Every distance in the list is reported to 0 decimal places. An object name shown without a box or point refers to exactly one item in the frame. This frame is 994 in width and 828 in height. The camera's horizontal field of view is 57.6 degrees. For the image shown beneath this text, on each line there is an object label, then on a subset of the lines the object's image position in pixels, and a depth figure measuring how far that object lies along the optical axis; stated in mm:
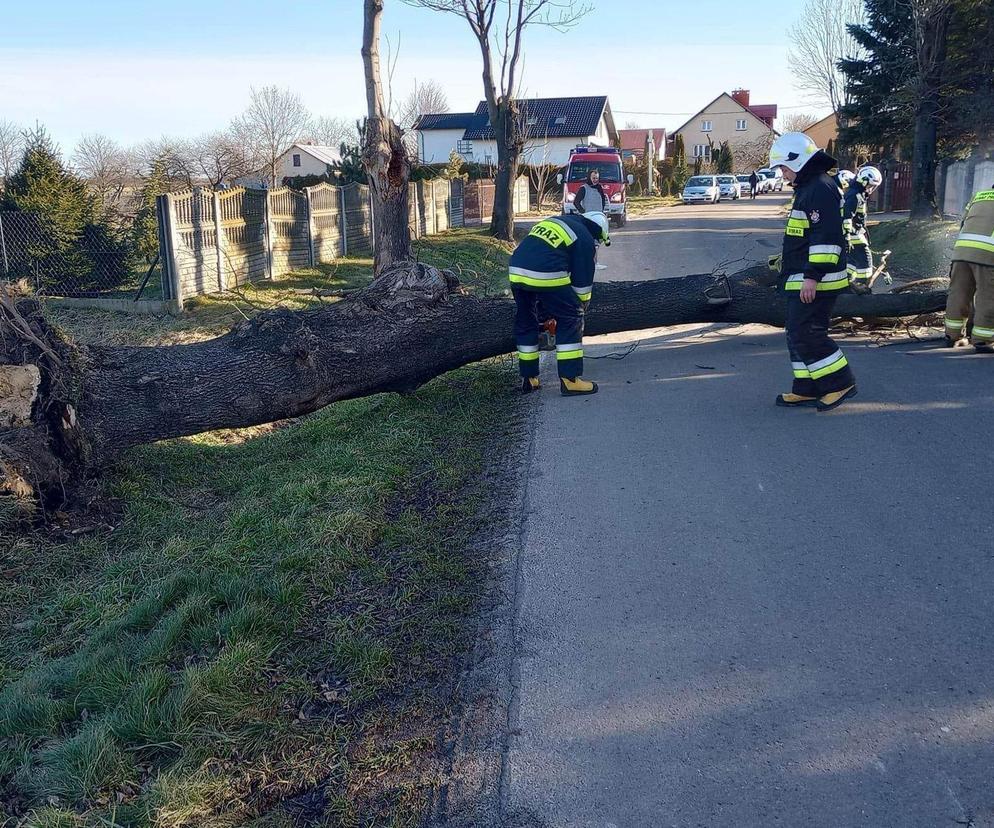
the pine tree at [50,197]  13680
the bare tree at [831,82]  36125
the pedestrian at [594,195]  14828
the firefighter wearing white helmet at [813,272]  6727
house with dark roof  62531
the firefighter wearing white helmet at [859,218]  10102
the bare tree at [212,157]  33438
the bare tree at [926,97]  22203
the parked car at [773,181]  55244
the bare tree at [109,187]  15164
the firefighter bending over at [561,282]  7402
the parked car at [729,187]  50375
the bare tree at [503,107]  24516
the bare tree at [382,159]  13125
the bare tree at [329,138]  70725
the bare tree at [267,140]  54156
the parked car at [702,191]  47656
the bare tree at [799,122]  88125
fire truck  29759
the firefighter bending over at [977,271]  8023
